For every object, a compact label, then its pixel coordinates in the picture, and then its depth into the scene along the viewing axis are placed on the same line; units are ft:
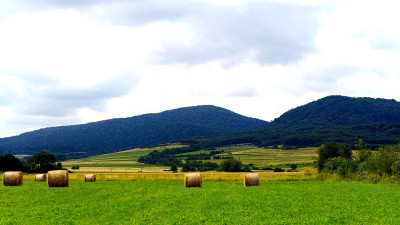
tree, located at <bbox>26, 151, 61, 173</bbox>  357.20
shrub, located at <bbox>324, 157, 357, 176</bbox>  200.81
